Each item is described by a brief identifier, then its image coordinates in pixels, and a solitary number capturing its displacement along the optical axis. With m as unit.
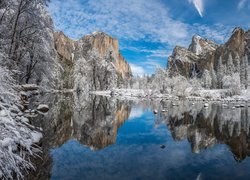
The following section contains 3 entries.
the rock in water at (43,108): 18.58
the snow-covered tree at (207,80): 90.19
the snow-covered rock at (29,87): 16.26
